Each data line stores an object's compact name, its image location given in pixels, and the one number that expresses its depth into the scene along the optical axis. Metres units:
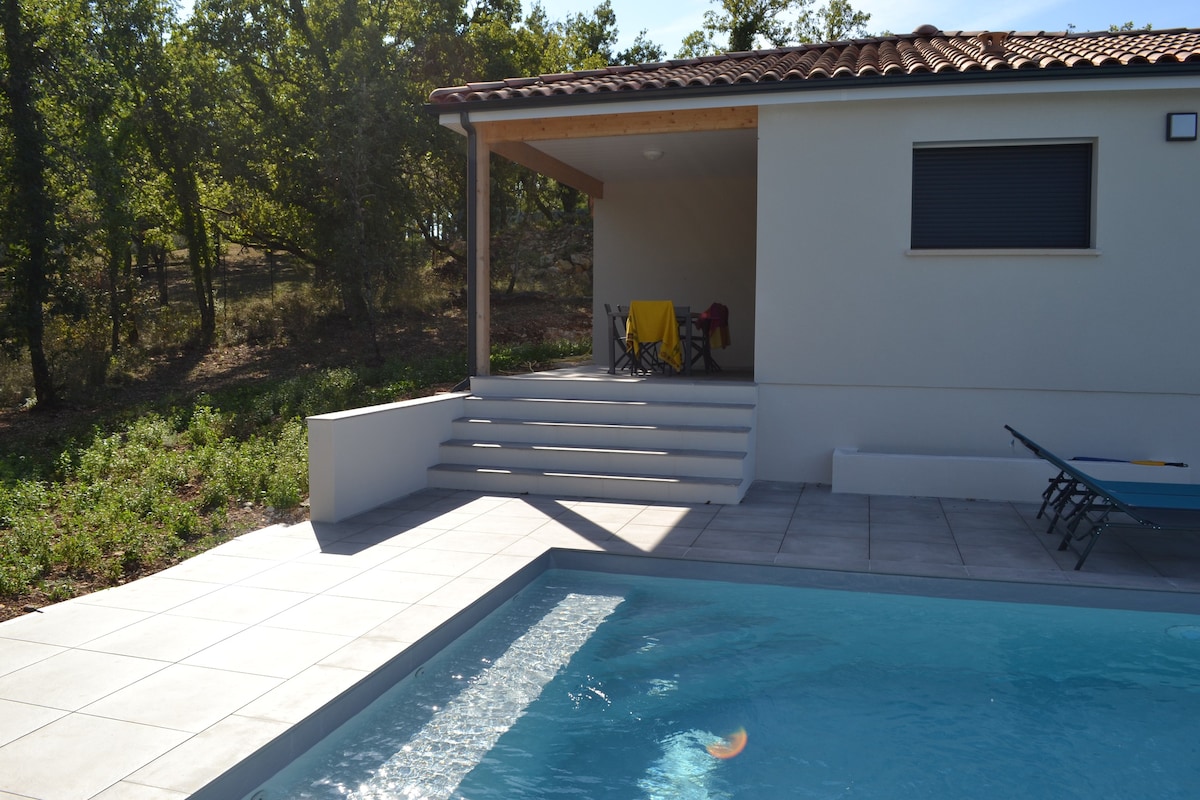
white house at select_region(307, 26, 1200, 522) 7.80
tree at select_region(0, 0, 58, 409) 13.70
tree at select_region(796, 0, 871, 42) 28.53
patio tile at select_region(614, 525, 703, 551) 6.21
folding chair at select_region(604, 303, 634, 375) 10.62
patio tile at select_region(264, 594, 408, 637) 4.52
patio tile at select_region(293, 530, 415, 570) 5.78
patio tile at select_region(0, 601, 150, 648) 4.34
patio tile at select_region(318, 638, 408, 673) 4.00
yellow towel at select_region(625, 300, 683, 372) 10.12
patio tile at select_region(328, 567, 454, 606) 5.04
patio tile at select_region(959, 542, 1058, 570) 5.70
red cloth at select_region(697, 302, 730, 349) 10.87
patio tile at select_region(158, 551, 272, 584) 5.46
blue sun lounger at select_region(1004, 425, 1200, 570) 5.56
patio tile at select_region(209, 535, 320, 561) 5.98
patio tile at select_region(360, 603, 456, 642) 4.38
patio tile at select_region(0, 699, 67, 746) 3.29
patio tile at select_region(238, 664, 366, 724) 3.48
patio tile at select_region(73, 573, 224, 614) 4.91
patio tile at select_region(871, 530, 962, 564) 5.80
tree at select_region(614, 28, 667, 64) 29.70
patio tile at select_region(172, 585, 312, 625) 4.72
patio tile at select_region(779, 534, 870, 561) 5.94
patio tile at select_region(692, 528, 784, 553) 6.10
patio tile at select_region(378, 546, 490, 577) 5.57
